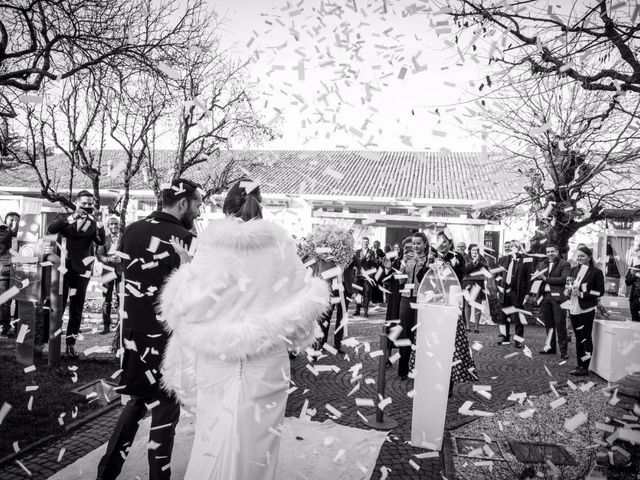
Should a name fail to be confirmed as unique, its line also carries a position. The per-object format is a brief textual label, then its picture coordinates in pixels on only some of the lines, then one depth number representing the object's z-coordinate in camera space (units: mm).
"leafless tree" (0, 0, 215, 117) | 5023
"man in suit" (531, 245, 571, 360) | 8898
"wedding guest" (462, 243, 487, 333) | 11062
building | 23578
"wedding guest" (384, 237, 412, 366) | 7254
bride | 2527
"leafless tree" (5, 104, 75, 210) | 9992
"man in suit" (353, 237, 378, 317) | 13852
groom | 3029
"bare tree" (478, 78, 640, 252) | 10680
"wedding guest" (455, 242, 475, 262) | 12133
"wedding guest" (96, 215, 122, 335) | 8656
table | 6809
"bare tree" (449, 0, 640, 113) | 3650
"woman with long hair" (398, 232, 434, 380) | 6809
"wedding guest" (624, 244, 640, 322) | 12172
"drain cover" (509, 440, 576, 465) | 4180
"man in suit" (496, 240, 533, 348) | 10438
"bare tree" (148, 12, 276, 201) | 10492
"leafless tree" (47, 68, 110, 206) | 10328
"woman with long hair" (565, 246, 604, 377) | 7789
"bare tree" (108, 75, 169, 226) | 10328
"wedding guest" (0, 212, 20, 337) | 8359
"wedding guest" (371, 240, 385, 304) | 14836
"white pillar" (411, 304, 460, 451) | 4305
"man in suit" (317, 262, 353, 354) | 8508
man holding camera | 6766
